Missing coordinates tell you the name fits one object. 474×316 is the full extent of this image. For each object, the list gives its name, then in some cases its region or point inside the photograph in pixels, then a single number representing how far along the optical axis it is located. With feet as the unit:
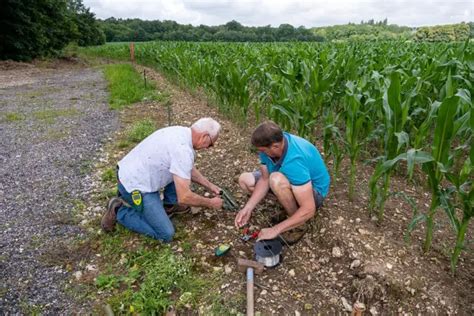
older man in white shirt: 9.48
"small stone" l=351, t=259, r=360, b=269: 8.68
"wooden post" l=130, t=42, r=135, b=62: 70.03
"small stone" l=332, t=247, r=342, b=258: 9.19
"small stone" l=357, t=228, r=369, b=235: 9.63
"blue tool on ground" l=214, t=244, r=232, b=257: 9.33
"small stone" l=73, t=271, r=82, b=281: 8.93
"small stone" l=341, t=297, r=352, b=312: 7.88
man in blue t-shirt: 8.70
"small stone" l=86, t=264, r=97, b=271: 9.25
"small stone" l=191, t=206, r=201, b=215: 11.42
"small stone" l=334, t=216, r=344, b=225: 10.09
